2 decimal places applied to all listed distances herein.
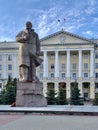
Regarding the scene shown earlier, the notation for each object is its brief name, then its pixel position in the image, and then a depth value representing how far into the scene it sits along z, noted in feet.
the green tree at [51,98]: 58.85
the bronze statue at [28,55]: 28.09
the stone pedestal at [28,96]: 27.44
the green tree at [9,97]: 50.10
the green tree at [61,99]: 60.73
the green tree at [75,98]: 66.68
